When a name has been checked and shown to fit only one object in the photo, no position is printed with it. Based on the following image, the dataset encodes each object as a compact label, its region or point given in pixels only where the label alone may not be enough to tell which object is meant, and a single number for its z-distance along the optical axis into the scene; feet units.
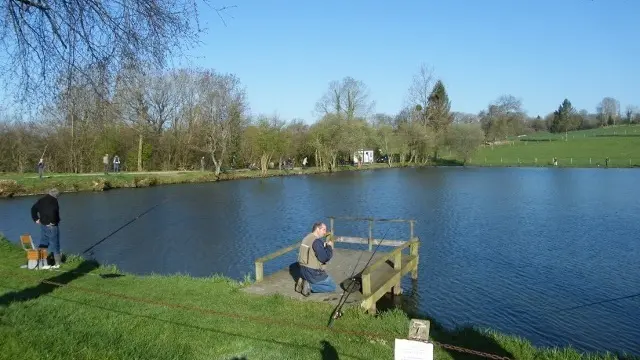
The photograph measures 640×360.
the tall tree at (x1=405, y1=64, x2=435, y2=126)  282.36
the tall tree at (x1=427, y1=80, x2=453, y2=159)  275.49
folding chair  38.99
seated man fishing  34.45
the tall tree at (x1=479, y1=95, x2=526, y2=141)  339.16
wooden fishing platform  35.29
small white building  246.88
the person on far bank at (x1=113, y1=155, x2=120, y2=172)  164.45
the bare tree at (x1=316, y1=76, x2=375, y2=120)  251.19
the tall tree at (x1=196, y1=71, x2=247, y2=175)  172.76
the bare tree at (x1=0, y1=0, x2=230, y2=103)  24.26
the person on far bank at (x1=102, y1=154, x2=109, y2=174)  156.41
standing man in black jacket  40.73
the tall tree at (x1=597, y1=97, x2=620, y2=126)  426.18
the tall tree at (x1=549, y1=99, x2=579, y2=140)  409.69
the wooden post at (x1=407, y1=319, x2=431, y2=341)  14.83
